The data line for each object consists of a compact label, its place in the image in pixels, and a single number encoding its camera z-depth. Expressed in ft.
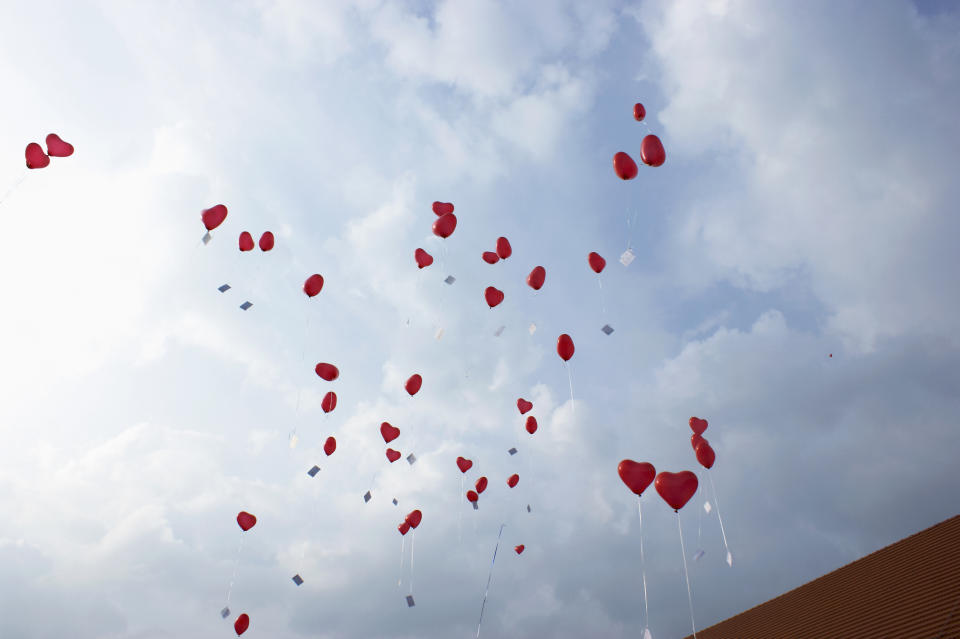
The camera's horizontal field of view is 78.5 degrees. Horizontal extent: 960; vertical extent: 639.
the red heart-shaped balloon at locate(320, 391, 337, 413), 41.73
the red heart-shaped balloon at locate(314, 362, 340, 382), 40.98
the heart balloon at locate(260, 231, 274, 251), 38.19
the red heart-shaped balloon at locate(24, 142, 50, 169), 30.96
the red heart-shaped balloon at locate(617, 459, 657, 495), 32.96
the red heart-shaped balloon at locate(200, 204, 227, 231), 36.09
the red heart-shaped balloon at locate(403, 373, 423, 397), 42.14
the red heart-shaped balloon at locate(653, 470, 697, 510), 31.65
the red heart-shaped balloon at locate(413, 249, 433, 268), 41.16
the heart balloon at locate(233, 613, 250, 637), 39.47
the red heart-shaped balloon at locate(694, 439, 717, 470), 35.83
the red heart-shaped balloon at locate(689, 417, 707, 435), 41.73
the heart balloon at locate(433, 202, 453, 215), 40.04
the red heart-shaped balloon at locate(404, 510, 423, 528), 45.60
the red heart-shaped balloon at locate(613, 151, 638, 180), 34.37
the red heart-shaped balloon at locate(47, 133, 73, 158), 32.32
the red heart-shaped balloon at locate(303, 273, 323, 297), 39.29
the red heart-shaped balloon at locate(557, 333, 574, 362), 38.83
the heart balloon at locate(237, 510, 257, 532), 43.01
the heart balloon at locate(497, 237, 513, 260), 40.65
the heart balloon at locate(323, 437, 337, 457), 41.79
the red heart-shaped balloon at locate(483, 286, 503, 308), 42.16
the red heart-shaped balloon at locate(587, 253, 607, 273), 38.68
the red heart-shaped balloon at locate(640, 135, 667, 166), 33.27
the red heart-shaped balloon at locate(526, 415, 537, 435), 42.88
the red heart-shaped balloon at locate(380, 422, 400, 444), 44.68
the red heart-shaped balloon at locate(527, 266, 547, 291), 40.37
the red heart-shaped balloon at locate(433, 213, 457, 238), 38.91
